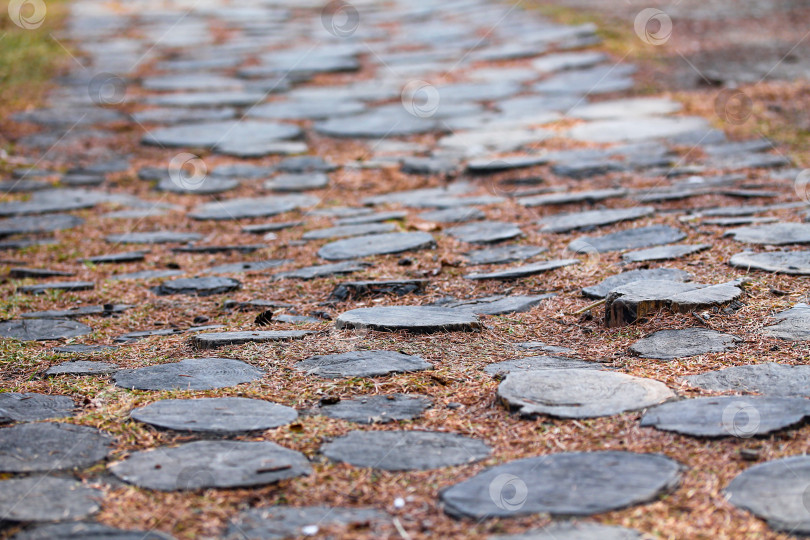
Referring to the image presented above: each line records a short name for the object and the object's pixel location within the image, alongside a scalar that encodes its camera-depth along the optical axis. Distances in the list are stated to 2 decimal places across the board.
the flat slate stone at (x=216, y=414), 4.40
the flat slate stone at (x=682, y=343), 5.11
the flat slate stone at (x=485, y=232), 8.01
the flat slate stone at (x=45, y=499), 3.60
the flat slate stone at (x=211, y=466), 3.87
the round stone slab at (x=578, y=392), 4.42
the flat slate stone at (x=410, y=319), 5.71
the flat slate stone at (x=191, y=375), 4.97
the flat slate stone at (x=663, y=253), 6.84
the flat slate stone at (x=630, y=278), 6.25
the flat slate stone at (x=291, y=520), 3.50
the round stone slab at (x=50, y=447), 4.02
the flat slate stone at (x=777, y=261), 6.28
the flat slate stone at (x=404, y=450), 4.05
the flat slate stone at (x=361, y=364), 5.07
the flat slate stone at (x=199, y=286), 7.20
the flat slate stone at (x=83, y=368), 5.25
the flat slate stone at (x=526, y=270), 6.87
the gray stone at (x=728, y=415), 4.09
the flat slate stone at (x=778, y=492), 3.40
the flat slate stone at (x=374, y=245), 7.75
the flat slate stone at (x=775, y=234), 6.94
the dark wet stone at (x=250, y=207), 9.45
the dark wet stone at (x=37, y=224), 9.00
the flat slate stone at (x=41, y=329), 6.10
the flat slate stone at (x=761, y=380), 4.48
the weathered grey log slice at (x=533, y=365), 5.02
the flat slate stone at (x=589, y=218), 8.05
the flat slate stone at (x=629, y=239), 7.34
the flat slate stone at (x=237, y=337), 5.65
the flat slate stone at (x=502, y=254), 7.40
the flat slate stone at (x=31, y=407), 4.57
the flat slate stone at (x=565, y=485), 3.58
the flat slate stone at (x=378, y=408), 4.52
